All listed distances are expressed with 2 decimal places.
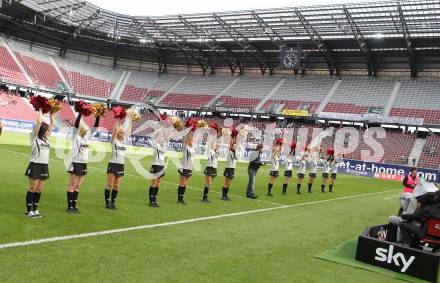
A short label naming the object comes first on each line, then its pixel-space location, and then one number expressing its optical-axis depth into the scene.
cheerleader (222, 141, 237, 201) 14.05
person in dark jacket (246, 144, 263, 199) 15.59
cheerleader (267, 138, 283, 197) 16.97
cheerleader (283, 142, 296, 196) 18.12
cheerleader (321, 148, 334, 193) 21.33
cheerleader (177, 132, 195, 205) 12.23
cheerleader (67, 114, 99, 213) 9.16
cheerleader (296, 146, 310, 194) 19.16
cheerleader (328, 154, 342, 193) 22.11
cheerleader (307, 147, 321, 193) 20.31
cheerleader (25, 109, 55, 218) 8.20
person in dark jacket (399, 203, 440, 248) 7.12
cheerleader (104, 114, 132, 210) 10.16
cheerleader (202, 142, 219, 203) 13.23
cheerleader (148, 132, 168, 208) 11.38
